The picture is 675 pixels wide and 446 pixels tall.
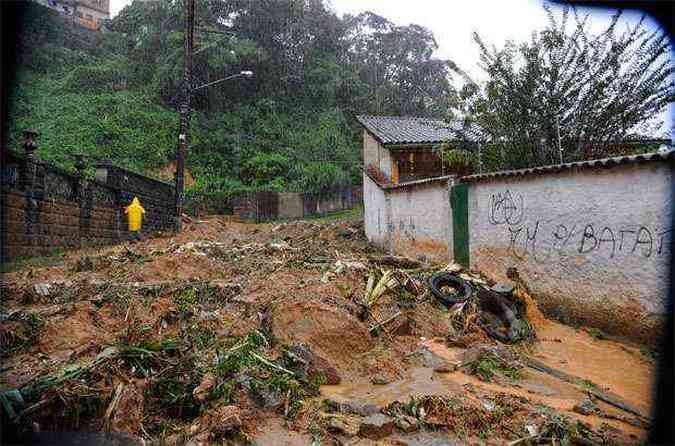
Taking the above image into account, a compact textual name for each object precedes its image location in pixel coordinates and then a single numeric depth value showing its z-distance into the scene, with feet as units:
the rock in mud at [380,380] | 14.89
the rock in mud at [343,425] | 10.94
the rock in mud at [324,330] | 16.26
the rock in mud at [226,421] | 10.26
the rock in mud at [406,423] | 11.09
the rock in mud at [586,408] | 12.43
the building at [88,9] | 124.67
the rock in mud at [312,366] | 14.49
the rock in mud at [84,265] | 29.27
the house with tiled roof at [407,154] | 53.01
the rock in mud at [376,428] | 10.68
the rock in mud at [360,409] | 11.98
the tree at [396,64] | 130.31
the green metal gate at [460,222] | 31.12
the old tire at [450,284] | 23.88
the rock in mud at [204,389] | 11.69
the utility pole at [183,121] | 56.13
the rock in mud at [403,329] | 19.57
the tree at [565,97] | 28.73
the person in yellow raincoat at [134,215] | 46.01
